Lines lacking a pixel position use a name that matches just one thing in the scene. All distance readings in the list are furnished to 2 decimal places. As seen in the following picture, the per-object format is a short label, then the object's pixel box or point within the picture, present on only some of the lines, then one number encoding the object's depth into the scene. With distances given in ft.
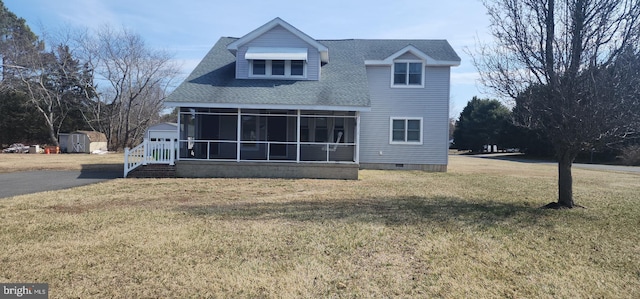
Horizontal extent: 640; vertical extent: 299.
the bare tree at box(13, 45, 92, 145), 115.44
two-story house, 48.29
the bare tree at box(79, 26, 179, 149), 117.50
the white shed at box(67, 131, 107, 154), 110.22
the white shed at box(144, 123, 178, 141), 94.12
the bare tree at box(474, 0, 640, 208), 24.56
